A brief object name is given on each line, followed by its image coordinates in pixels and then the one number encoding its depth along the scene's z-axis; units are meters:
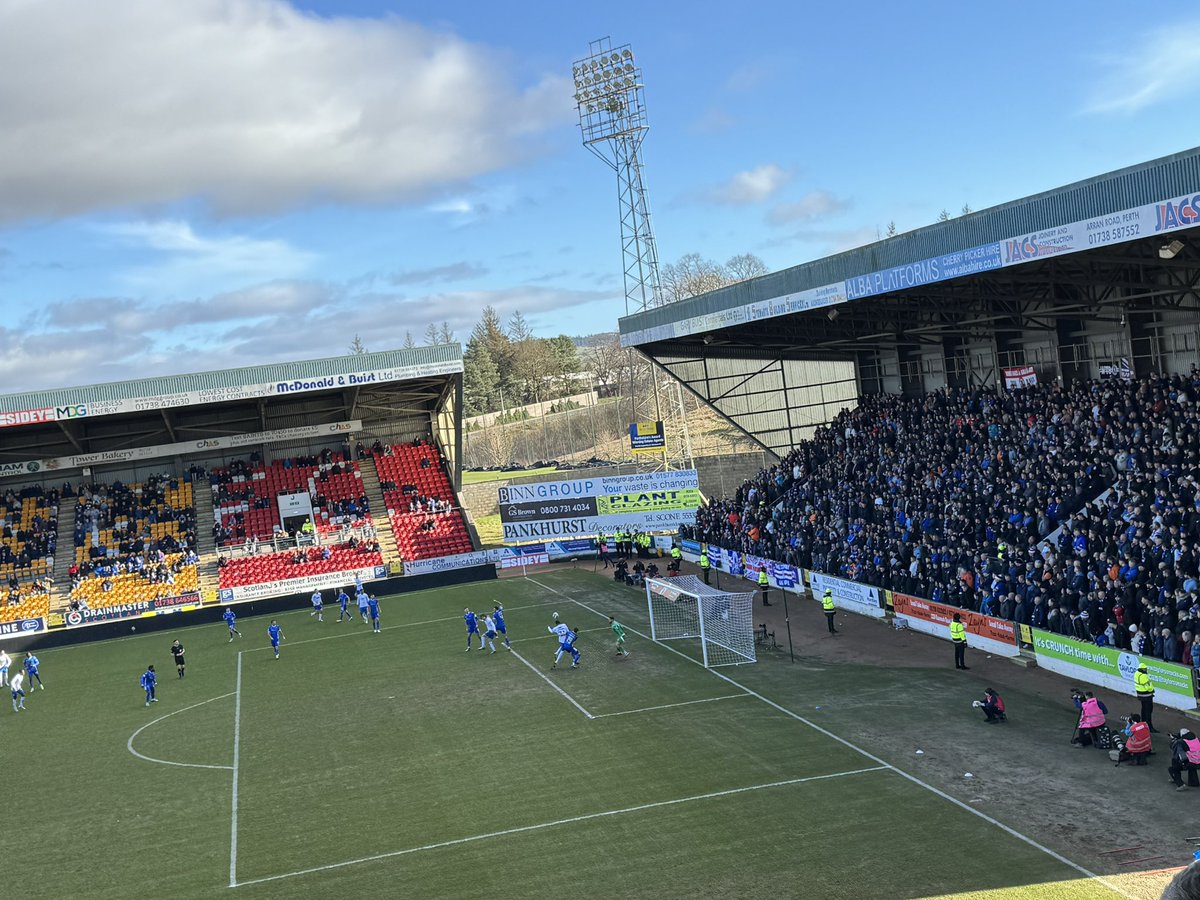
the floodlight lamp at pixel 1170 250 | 24.52
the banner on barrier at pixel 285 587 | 48.78
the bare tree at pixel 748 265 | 135.38
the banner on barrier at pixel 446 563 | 51.09
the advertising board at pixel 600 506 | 49.88
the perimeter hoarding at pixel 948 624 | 26.39
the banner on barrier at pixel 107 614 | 46.84
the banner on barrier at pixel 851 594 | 32.84
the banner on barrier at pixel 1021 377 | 36.62
